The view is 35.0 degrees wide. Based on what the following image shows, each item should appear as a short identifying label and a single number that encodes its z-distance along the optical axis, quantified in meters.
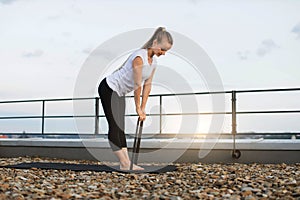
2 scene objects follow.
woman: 4.77
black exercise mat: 5.25
